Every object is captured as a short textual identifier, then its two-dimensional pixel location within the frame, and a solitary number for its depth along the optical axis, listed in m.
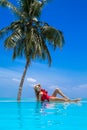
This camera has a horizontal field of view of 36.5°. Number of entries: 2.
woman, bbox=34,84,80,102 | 7.11
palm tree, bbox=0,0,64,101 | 10.15
